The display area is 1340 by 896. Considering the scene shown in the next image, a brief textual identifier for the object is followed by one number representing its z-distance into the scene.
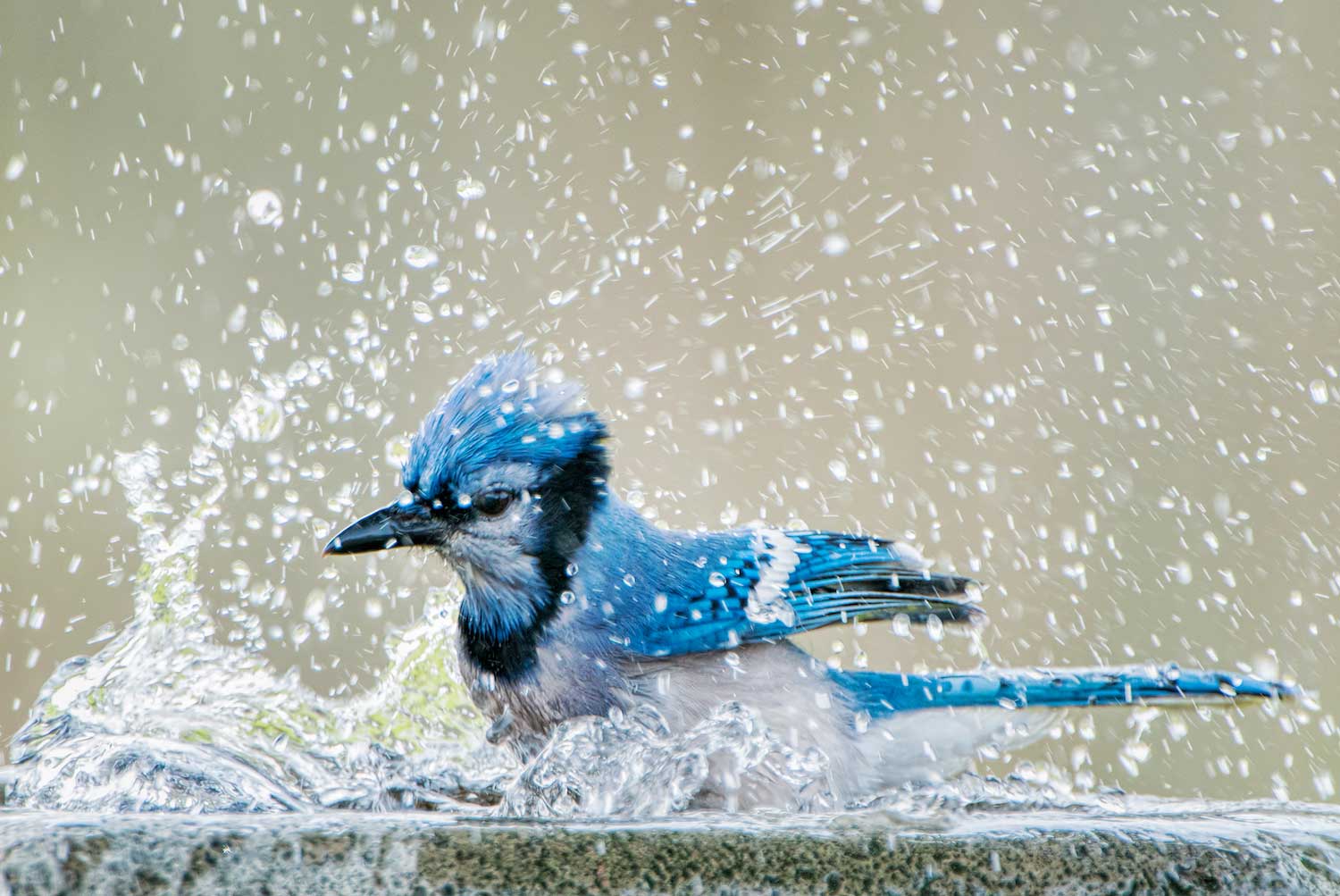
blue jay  4.02
